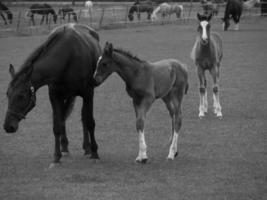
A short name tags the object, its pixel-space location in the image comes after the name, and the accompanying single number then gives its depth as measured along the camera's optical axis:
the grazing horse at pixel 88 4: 55.84
